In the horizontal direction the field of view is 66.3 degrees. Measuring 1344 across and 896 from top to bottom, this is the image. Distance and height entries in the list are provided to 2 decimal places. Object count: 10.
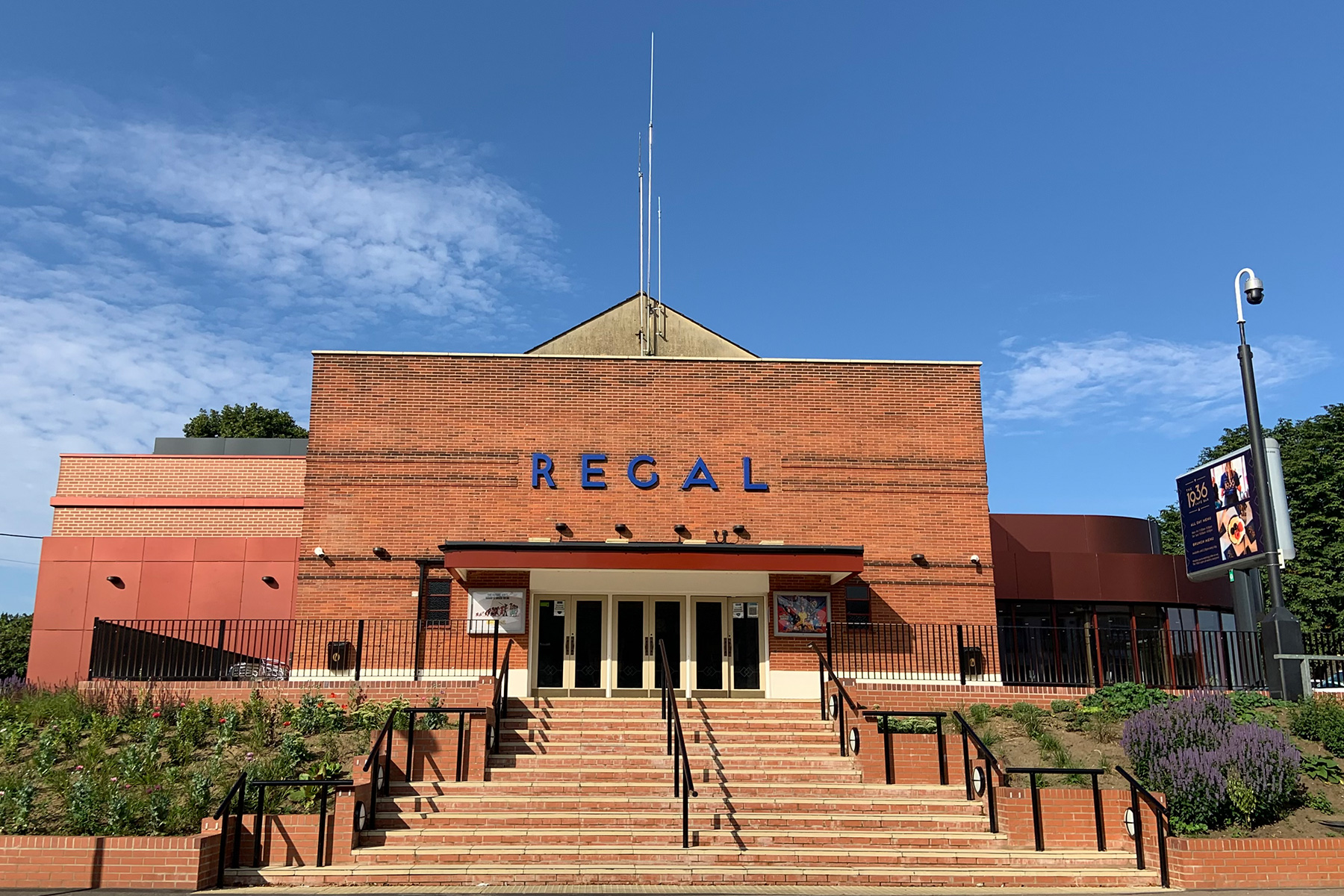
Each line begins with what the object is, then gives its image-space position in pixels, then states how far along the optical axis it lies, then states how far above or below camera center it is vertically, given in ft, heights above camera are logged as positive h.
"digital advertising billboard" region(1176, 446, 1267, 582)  51.08 +7.46
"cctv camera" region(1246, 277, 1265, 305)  51.16 +18.15
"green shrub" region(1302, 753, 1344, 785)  41.70 -4.25
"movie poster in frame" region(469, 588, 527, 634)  58.08 +3.03
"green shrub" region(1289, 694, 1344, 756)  43.27 -2.48
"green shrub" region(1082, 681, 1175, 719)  48.48 -1.64
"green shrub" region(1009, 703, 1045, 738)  47.26 -2.48
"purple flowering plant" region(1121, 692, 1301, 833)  37.76 -3.92
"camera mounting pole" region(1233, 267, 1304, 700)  48.21 +2.66
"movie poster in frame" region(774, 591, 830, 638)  58.59 +2.83
